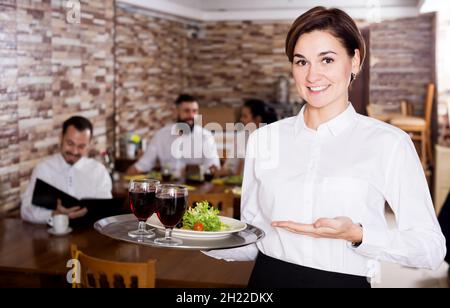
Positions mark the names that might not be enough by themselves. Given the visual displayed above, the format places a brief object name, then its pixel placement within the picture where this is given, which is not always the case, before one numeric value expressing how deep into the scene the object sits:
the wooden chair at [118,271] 1.88
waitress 1.31
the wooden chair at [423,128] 6.85
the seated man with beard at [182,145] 4.67
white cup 2.71
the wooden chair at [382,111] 7.34
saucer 2.72
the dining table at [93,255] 2.19
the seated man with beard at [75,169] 3.27
